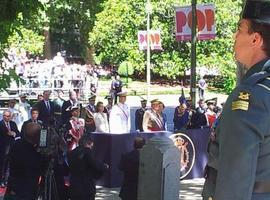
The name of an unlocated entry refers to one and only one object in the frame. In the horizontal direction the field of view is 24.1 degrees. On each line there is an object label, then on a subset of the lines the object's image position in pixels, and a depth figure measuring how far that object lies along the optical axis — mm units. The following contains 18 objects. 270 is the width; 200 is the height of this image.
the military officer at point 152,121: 15396
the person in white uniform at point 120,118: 16097
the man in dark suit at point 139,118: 17116
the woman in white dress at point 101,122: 15898
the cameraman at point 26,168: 7164
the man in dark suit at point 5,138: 12648
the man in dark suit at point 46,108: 16797
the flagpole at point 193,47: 15841
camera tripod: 7605
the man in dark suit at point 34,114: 13866
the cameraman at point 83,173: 8227
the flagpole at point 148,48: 32044
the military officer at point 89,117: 15661
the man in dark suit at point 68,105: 16130
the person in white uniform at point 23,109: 17250
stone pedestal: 6469
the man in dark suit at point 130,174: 8711
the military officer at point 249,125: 2475
